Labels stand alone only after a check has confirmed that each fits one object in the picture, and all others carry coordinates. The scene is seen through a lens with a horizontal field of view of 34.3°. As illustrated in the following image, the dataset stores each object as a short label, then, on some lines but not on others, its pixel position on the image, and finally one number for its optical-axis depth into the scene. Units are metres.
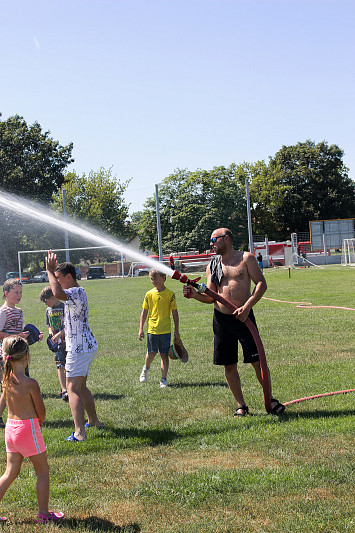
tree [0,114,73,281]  63.84
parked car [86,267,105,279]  55.03
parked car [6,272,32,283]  56.96
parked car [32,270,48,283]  56.38
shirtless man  6.56
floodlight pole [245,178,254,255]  52.34
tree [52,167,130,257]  60.25
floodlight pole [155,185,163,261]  50.33
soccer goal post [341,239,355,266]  50.56
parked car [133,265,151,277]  56.47
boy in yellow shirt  8.66
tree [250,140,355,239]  77.56
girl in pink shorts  4.11
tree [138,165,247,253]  68.88
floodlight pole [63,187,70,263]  45.97
